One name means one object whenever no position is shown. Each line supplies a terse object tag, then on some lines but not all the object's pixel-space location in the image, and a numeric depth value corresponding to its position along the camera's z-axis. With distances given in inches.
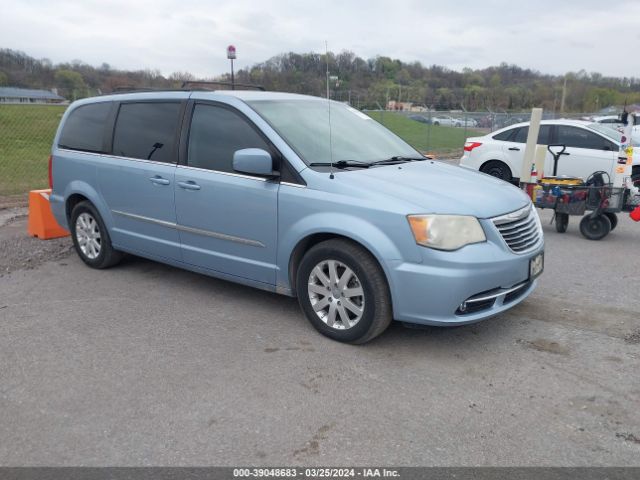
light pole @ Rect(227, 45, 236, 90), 478.7
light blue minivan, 149.0
